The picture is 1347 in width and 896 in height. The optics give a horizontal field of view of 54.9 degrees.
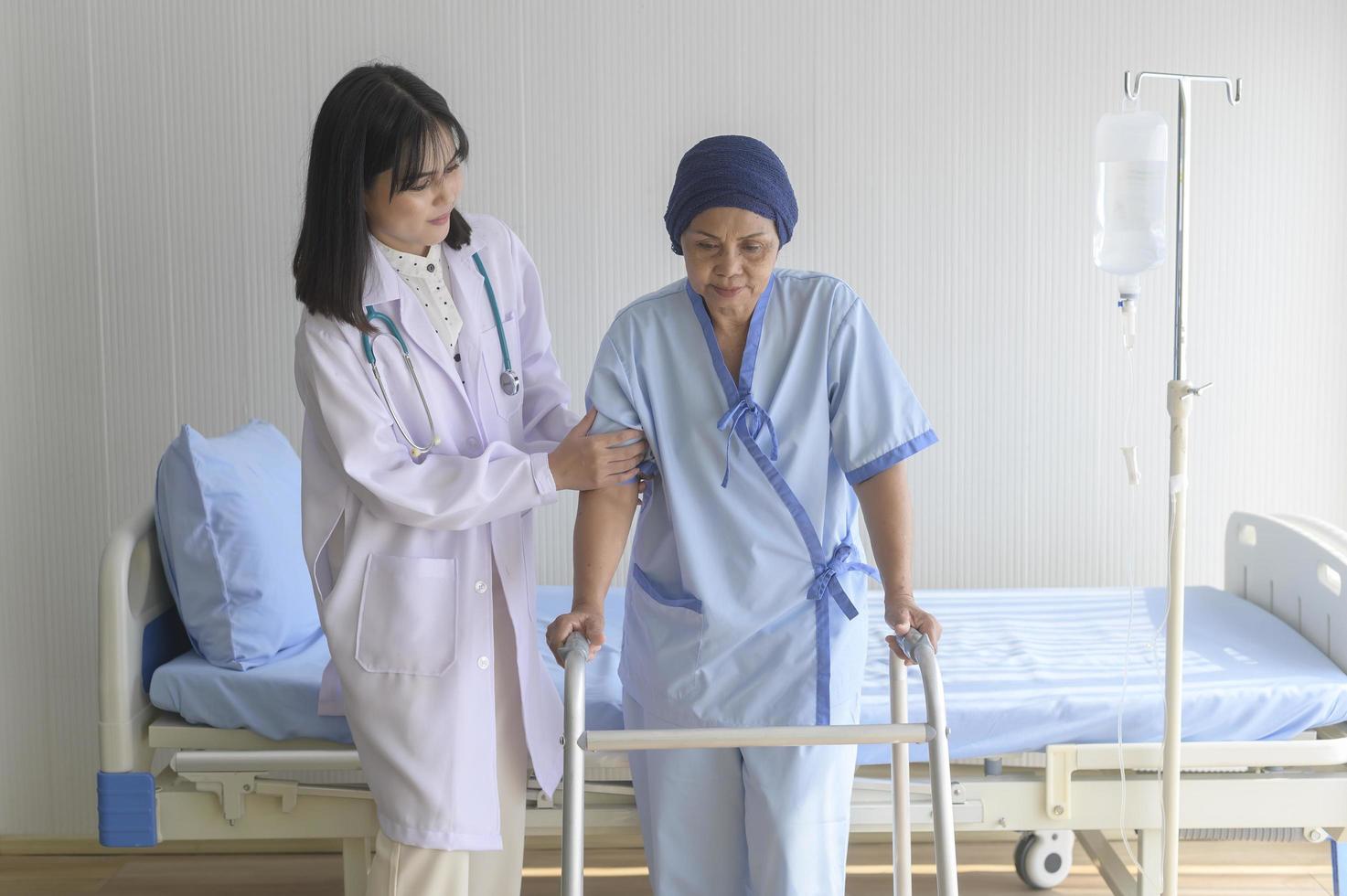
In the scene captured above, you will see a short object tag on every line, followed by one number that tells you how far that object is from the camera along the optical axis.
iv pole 1.95
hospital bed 2.06
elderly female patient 1.59
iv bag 2.10
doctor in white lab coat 1.65
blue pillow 2.17
